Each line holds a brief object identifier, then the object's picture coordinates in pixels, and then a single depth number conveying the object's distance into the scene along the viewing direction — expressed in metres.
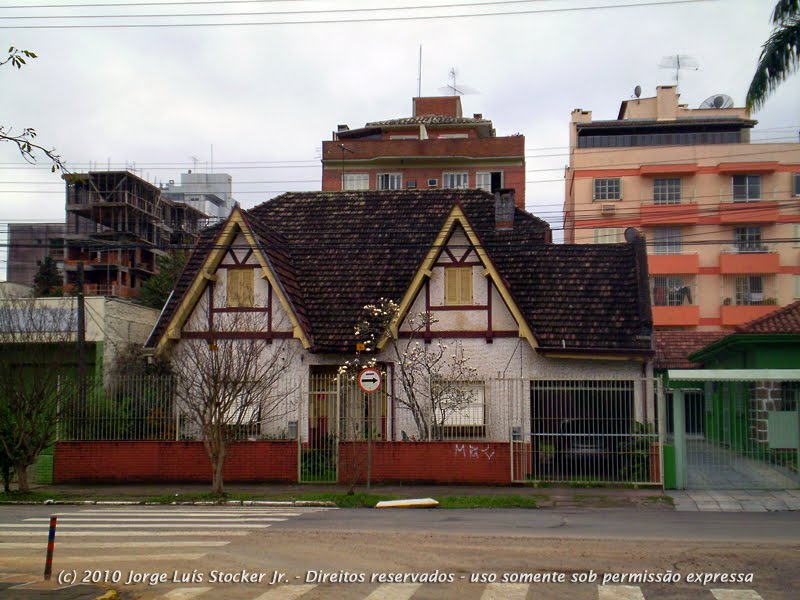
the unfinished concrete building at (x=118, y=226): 72.44
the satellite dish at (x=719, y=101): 60.84
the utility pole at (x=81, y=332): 26.54
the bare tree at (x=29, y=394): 21.28
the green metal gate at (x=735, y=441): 20.02
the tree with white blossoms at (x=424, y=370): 22.77
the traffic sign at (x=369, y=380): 19.58
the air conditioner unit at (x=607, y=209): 54.19
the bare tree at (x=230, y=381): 20.47
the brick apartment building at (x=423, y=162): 57.31
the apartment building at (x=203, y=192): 86.44
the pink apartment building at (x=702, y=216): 52.50
